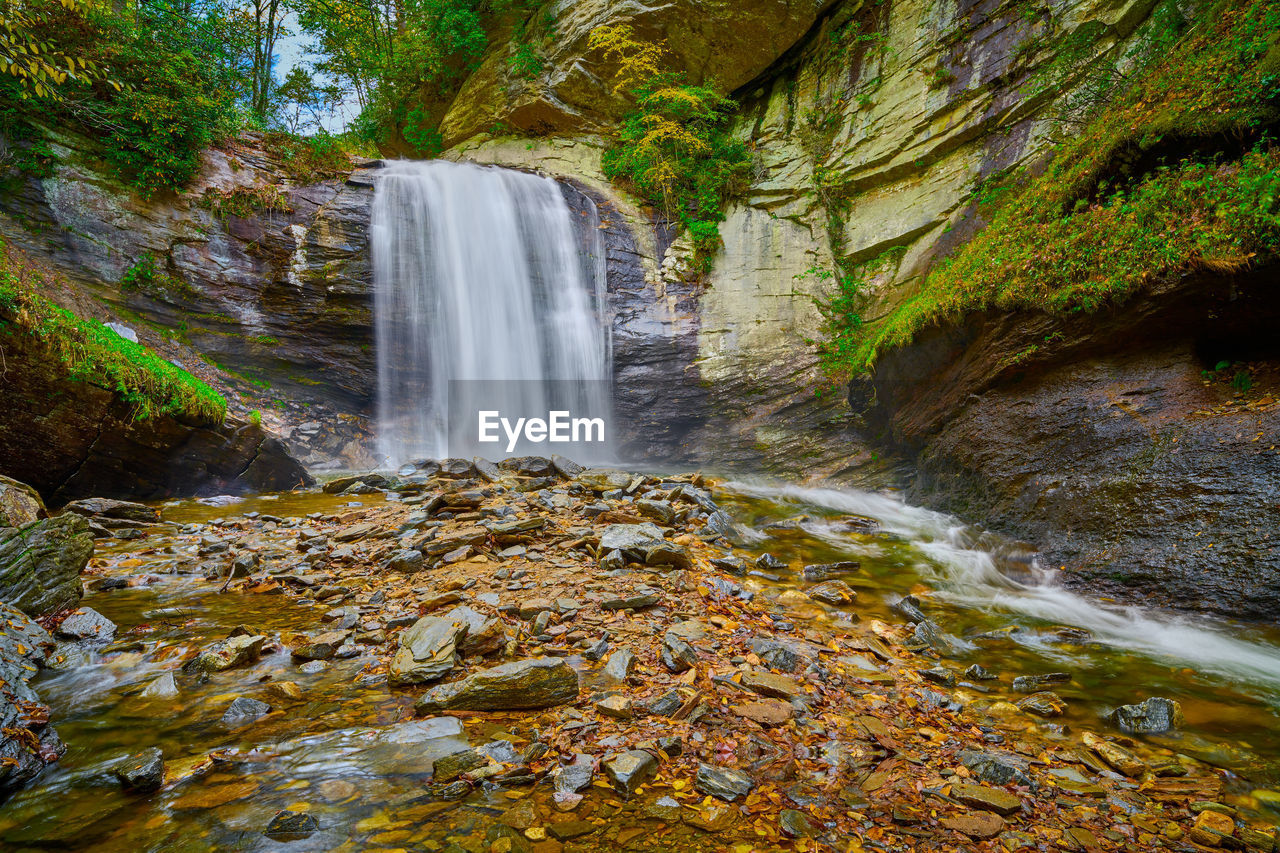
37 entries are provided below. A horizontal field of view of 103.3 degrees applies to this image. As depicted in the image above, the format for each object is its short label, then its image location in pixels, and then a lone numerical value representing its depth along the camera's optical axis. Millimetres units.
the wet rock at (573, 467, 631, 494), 6707
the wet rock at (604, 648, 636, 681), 2473
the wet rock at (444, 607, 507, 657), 2580
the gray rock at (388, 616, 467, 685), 2381
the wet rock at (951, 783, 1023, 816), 1745
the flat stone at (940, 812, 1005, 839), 1649
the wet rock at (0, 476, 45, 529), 3381
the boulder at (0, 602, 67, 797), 1678
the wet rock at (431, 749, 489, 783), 1753
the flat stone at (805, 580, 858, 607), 3893
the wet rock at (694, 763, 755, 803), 1738
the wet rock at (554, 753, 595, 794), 1734
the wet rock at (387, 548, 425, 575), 3814
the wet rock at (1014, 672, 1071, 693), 2742
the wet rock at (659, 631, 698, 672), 2570
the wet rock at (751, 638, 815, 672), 2691
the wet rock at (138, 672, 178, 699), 2234
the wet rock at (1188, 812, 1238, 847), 1688
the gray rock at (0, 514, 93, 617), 2795
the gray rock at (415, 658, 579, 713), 2178
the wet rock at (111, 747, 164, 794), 1668
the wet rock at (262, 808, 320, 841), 1502
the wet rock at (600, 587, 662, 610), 3205
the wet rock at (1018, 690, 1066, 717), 2508
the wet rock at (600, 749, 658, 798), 1735
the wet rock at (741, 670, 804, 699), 2389
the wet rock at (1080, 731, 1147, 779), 2066
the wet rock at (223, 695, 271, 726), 2076
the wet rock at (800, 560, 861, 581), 4426
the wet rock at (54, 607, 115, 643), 2686
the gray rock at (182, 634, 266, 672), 2443
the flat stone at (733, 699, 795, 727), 2176
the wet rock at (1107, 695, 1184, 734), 2371
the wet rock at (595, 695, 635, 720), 2146
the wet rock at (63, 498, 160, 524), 5273
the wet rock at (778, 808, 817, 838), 1598
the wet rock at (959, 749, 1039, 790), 1914
